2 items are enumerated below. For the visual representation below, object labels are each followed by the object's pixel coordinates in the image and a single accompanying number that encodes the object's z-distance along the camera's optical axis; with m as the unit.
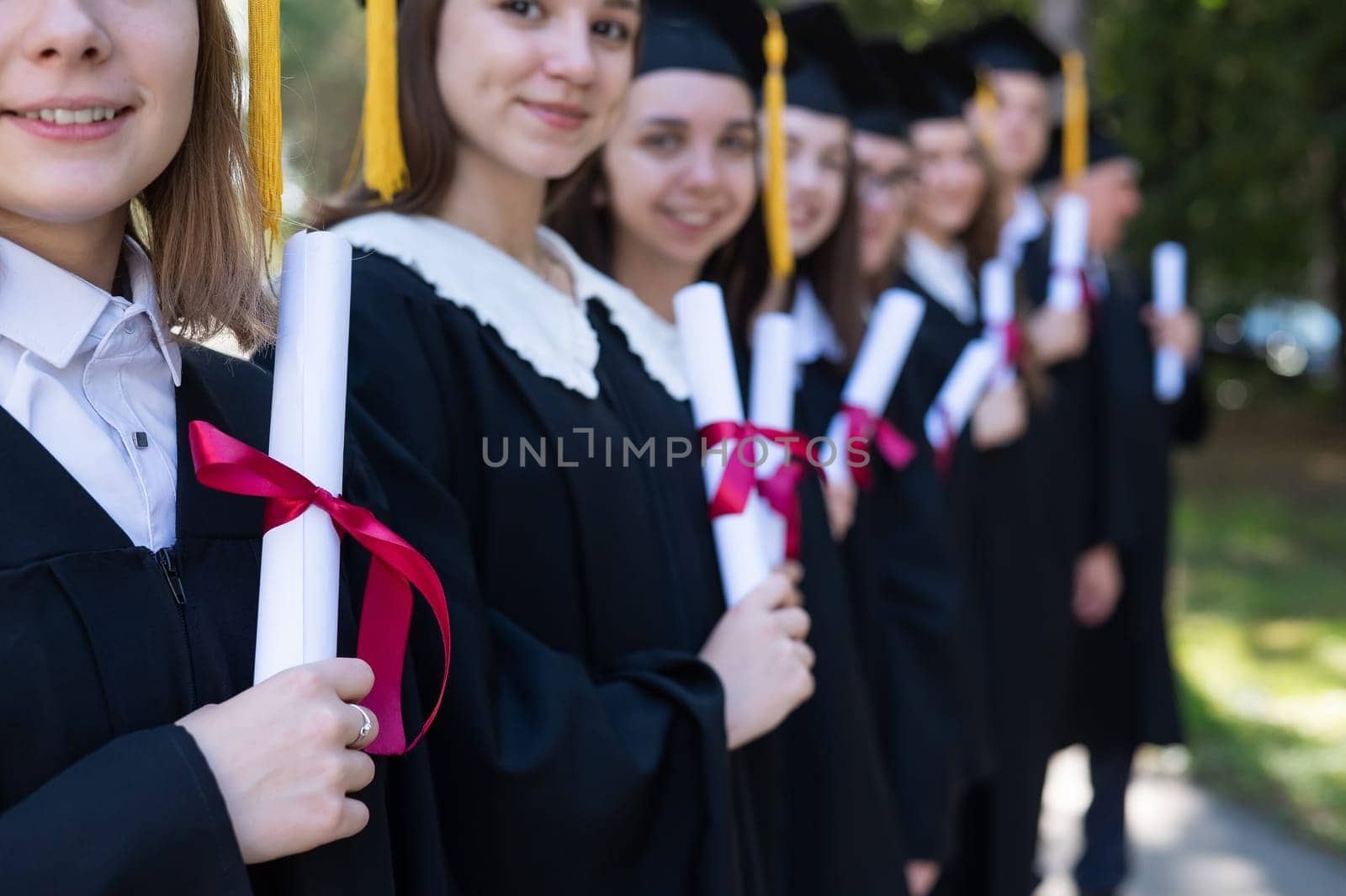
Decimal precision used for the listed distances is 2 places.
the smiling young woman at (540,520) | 1.65
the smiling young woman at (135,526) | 1.12
